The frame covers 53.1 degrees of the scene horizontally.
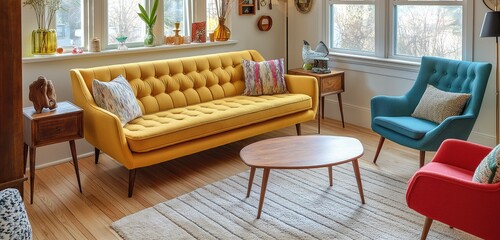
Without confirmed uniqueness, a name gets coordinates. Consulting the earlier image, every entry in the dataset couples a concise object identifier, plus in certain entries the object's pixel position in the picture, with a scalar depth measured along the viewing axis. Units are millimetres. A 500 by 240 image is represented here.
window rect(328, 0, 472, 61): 4648
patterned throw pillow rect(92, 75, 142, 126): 3844
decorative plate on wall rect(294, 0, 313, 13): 5848
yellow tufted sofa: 3672
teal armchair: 3766
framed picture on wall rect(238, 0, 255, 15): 5566
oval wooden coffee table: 3176
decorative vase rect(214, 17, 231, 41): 5395
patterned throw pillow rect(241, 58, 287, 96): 4941
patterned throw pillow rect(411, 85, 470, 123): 3973
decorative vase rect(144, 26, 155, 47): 4812
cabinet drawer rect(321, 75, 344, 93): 5228
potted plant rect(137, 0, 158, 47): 4715
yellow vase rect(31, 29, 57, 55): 4098
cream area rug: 3047
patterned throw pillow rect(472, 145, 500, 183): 2418
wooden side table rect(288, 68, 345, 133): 5191
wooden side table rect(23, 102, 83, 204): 3432
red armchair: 2434
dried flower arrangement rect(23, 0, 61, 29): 4074
